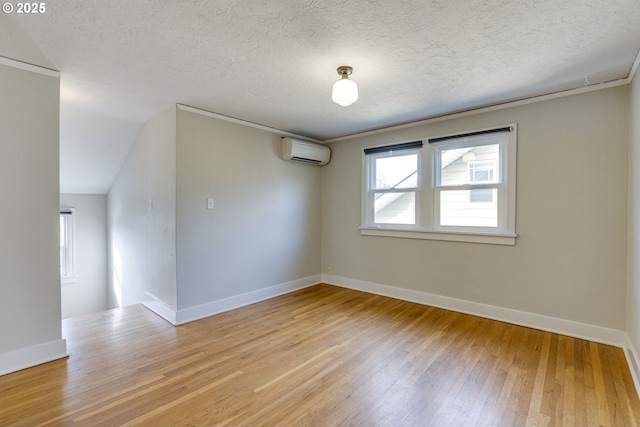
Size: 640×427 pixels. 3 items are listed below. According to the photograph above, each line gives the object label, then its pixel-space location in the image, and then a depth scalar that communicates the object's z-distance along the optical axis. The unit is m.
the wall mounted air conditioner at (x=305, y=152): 4.02
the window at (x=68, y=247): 4.84
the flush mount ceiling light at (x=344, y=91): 2.14
